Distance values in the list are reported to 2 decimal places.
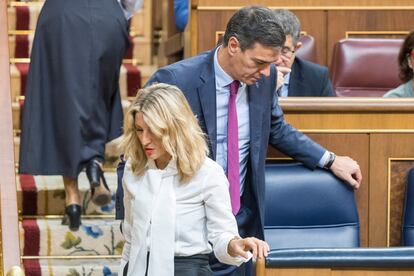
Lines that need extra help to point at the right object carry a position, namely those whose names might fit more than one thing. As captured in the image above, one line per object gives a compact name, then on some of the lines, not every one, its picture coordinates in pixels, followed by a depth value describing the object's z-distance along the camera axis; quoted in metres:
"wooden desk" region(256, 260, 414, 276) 6.77
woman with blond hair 6.69
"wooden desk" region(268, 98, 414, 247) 8.73
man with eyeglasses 10.34
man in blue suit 7.48
